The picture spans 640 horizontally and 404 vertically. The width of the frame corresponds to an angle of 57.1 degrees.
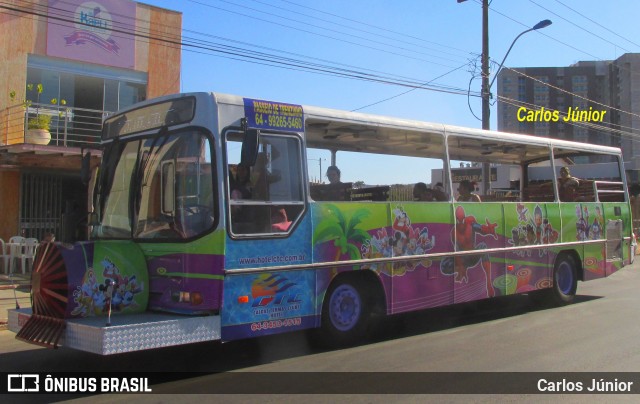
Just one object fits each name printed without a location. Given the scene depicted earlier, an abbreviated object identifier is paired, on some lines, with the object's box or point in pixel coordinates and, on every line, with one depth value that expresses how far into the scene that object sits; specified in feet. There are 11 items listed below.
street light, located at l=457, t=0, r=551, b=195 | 62.33
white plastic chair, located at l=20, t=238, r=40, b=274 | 47.52
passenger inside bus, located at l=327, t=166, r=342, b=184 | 26.35
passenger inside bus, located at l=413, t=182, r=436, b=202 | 29.53
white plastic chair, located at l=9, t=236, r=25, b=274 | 47.24
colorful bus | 19.71
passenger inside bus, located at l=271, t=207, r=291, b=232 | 22.22
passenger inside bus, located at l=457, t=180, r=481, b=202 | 31.81
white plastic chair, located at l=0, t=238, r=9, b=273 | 47.72
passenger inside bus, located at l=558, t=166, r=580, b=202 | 38.23
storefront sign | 52.75
